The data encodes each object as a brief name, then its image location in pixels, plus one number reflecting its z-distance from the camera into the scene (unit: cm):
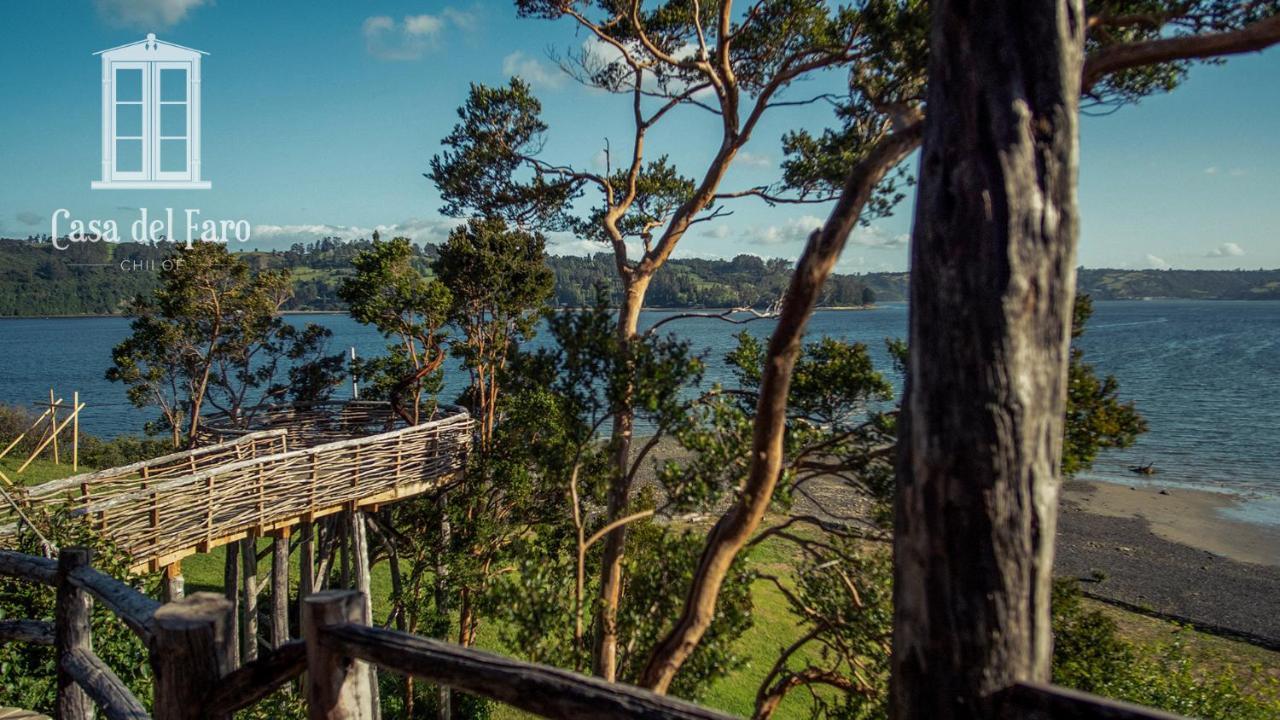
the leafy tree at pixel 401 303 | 1377
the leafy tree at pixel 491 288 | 1320
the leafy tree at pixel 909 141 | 192
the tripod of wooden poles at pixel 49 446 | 649
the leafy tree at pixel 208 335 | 1841
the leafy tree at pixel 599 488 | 612
